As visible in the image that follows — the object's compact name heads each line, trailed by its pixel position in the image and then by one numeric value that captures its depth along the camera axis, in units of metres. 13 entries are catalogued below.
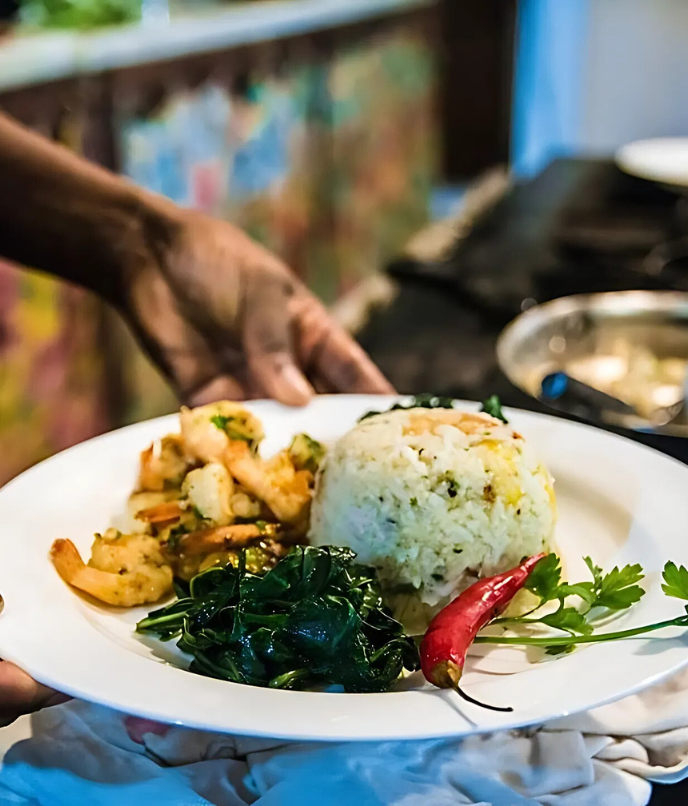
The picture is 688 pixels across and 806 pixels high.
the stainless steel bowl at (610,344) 0.86
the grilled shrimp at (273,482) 0.58
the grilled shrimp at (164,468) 0.60
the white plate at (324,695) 0.46
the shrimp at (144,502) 0.59
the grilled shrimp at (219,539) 0.56
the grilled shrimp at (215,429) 0.59
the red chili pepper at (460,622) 0.49
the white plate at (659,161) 1.44
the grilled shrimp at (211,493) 0.57
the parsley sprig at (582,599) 0.51
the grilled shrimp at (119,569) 0.54
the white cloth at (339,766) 0.49
